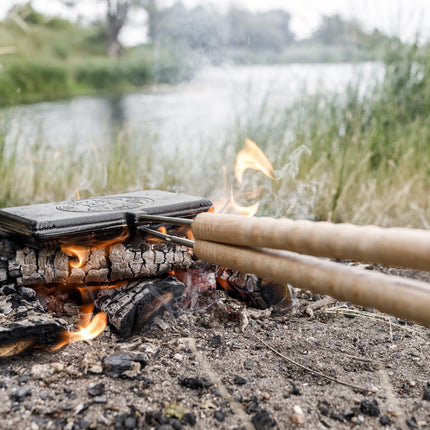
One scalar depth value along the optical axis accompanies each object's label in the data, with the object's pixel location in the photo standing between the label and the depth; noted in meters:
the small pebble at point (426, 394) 0.50
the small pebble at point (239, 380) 0.51
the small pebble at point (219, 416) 0.46
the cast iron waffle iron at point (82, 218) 0.58
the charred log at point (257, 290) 0.68
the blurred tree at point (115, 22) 7.02
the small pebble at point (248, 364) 0.54
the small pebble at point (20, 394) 0.47
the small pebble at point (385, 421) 0.46
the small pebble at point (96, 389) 0.48
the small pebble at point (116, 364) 0.52
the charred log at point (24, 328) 0.52
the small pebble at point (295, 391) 0.50
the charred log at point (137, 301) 0.59
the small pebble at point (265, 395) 0.49
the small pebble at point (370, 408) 0.48
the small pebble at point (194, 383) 0.50
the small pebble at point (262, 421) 0.45
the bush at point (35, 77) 7.31
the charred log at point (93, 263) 0.61
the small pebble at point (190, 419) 0.46
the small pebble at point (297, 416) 0.46
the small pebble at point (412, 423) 0.46
